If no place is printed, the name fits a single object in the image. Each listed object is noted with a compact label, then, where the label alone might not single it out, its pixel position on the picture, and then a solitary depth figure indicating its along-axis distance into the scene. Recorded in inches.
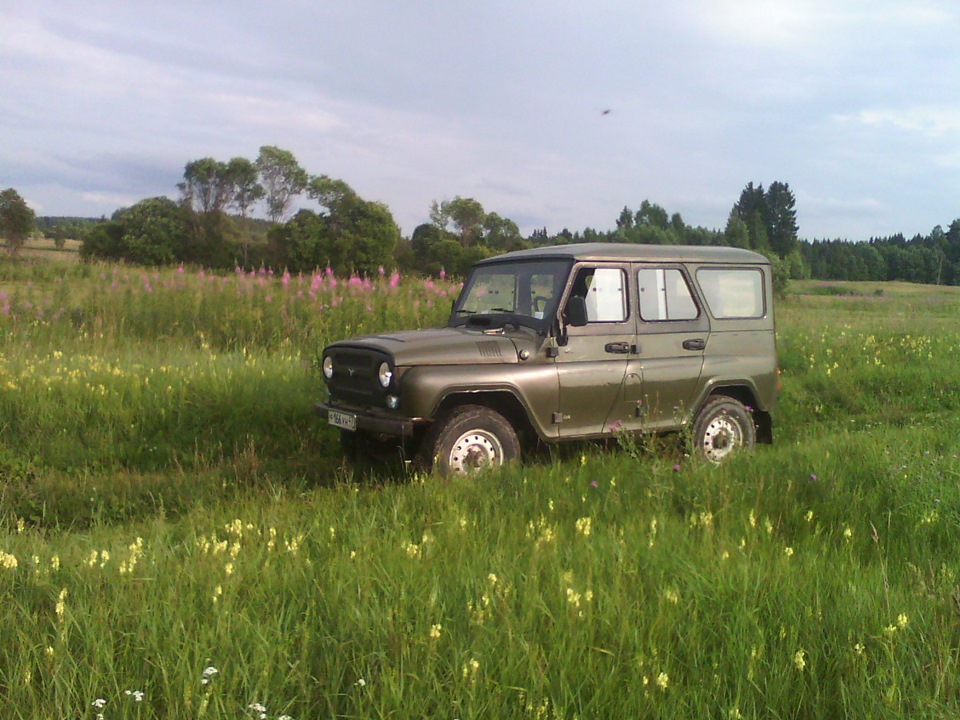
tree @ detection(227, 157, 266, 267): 1927.9
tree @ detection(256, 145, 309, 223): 1968.5
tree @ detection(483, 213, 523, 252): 2261.3
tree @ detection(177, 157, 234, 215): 1909.4
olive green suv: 240.8
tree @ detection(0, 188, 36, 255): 1385.3
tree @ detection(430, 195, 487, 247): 2276.1
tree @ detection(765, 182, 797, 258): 3806.6
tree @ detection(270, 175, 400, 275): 1707.7
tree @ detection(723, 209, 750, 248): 2232.7
